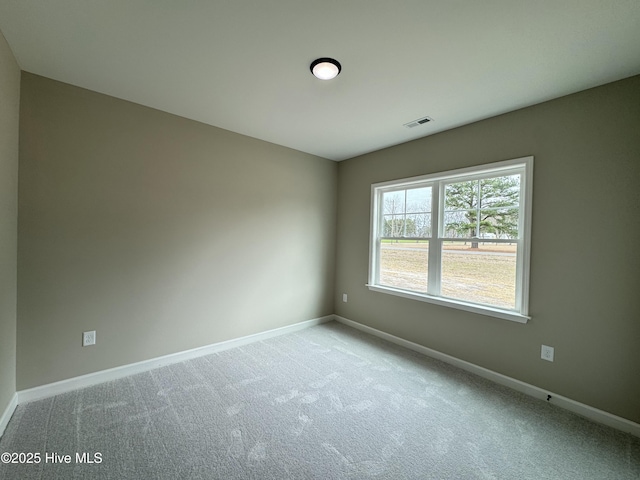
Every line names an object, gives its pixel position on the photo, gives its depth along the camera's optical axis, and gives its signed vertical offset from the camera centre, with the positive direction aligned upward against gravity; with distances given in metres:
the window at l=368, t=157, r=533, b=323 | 2.50 +0.03
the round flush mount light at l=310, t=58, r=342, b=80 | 1.83 +1.21
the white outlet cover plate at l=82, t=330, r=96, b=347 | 2.27 -0.93
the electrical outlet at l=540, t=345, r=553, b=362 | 2.24 -0.94
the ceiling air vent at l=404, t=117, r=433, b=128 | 2.70 +1.24
